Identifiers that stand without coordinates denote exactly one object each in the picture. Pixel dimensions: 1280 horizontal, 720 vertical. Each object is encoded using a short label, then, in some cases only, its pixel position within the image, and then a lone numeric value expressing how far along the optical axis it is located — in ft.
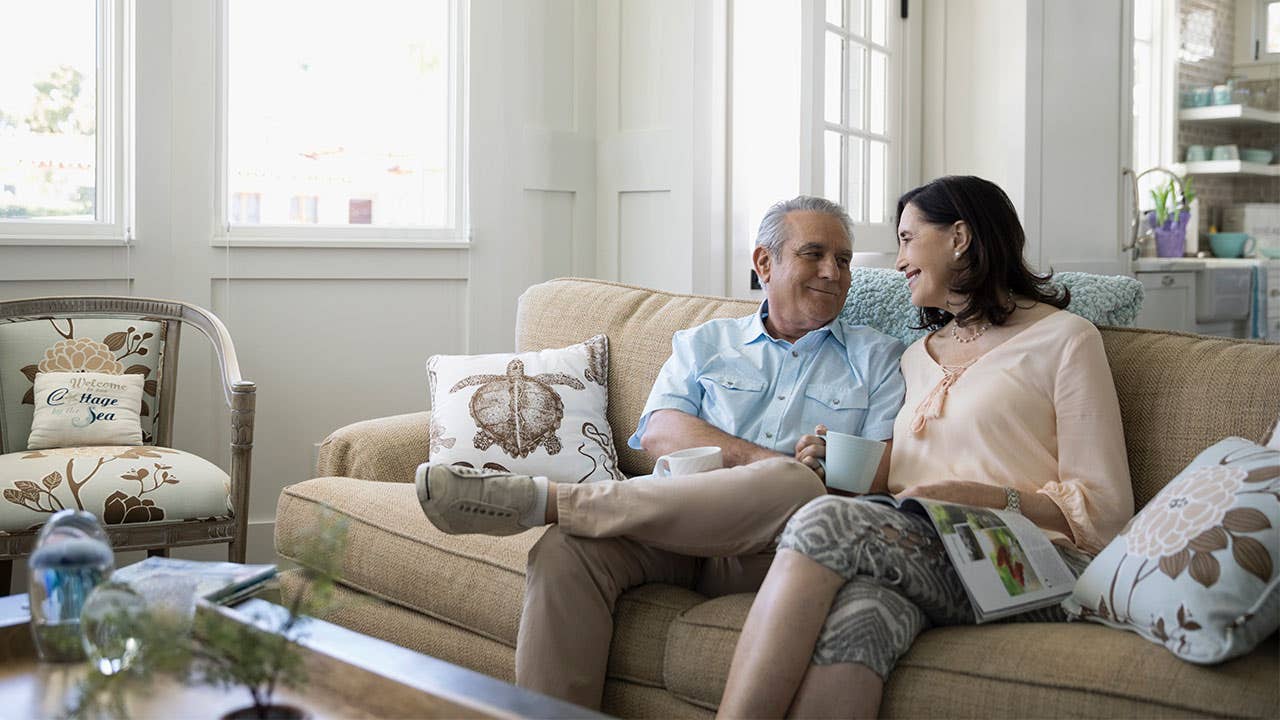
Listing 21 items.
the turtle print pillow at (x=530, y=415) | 8.06
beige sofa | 4.84
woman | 5.10
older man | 5.85
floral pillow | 4.73
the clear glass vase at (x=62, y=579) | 4.93
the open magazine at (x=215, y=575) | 5.73
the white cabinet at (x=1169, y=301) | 15.46
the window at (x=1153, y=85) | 18.16
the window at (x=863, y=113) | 12.93
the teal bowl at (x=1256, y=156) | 19.31
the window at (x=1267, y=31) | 19.61
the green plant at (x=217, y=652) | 3.62
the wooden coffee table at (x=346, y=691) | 4.33
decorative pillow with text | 9.39
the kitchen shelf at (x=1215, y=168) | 18.33
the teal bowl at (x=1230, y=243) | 18.21
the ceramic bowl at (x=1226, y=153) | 18.58
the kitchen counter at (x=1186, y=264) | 15.40
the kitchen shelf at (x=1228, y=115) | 18.38
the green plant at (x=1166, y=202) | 16.88
